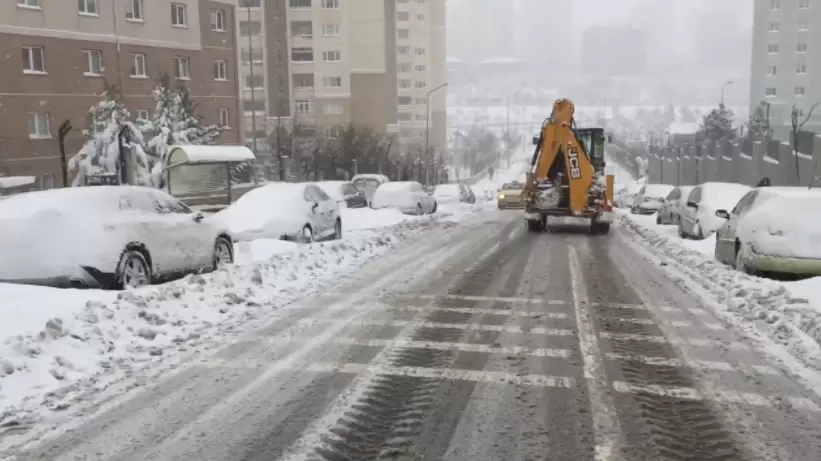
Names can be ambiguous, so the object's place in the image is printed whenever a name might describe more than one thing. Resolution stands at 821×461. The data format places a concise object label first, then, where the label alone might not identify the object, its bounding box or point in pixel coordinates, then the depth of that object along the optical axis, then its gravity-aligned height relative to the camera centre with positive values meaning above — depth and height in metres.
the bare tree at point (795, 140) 28.48 +0.58
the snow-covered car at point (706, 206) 17.25 -1.23
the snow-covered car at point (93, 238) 8.75 -0.98
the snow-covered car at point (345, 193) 26.89 -1.28
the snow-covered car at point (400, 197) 27.77 -1.46
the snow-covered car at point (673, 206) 21.00 -1.52
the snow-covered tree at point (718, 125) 71.62 +3.09
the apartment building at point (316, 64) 73.62 +10.13
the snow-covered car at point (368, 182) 33.50 -1.08
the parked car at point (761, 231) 10.42 -1.17
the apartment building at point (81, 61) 30.88 +5.03
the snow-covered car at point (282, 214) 14.93 -1.16
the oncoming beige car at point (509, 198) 37.47 -2.09
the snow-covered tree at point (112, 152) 24.72 +0.36
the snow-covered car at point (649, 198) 32.90 -1.95
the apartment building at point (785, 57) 81.25 +11.38
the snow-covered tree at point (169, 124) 30.30 +1.68
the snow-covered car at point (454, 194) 46.17 -2.39
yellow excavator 19.67 -0.65
